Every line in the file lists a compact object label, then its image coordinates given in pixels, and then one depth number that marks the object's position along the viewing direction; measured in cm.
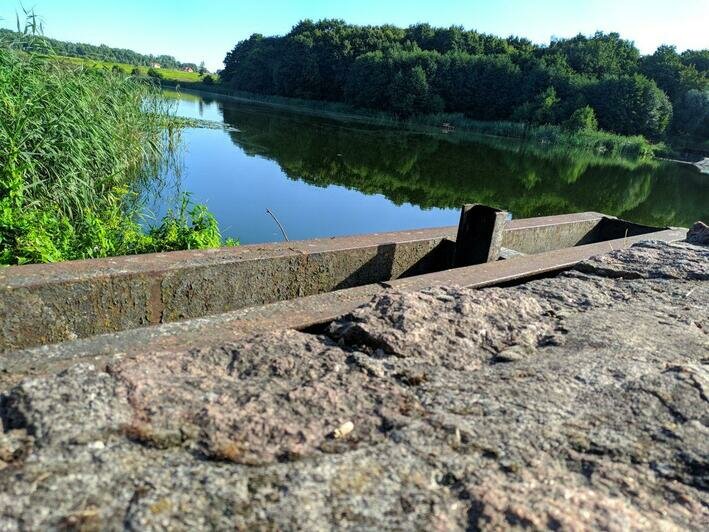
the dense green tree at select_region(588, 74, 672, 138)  4819
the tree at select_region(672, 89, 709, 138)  5012
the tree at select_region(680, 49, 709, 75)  6519
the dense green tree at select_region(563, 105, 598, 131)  4372
